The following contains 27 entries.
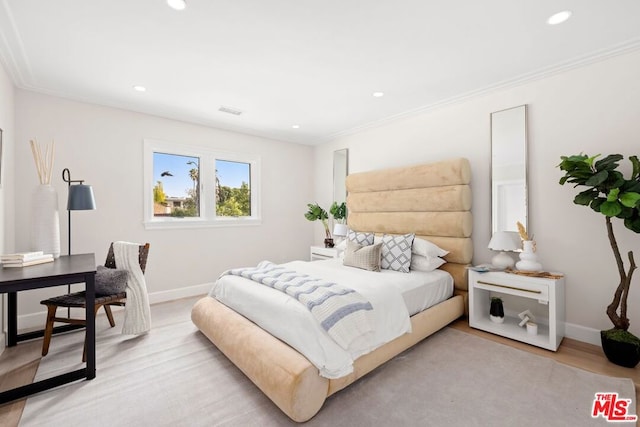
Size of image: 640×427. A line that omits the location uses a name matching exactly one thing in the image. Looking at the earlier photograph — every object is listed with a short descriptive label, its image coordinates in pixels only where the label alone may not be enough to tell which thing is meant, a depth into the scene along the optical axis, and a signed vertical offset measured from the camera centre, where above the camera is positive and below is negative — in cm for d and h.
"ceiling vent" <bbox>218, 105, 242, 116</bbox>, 370 +133
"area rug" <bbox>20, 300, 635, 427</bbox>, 170 -123
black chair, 233 -77
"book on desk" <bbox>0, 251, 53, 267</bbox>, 218 -37
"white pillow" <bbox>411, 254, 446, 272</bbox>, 309 -58
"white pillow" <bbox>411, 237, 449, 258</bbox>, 315 -44
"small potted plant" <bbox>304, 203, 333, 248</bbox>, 488 -6
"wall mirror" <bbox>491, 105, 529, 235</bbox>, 294 +43
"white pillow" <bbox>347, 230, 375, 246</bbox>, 347 -34
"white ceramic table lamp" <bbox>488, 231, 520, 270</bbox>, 286 -36
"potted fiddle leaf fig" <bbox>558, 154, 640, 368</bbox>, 211 +2
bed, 169 -89
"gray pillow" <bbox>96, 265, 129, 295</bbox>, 258 -64
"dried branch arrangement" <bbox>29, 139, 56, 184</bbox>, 275 +53
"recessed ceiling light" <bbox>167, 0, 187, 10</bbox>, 185 +136
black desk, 183 -48
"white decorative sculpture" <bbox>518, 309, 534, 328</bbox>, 280 -107
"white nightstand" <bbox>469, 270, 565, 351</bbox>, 248 -95
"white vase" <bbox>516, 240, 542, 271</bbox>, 270 -47
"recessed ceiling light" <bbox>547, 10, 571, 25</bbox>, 199 +136
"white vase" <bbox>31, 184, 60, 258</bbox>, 262 -8
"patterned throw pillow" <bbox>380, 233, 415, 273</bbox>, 309 -47
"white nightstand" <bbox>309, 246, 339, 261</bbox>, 444 -68
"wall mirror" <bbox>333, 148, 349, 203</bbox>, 486 +65
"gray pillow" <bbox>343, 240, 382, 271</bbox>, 312 -52
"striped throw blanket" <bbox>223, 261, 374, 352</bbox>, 185 -67
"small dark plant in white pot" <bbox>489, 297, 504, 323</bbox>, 293 -104
